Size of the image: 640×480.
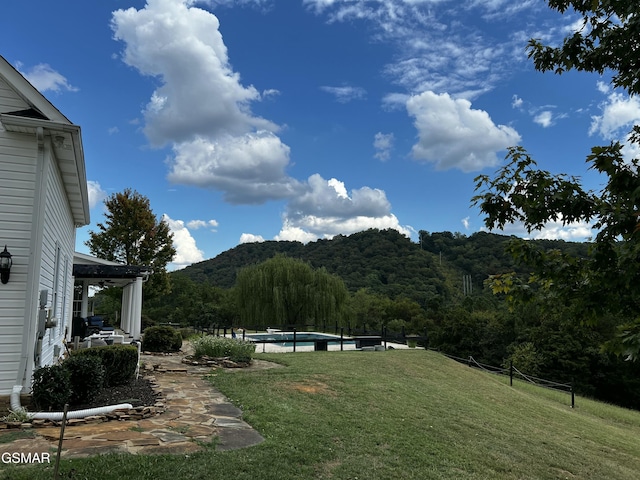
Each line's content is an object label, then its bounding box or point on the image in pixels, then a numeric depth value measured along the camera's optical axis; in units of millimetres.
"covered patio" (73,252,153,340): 12727
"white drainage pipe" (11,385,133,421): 5012
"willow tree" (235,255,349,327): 28734
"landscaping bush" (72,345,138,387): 7109
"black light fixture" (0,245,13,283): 5391
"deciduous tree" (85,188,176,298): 21766
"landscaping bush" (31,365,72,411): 5348
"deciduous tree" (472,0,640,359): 3080
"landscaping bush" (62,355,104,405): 5820
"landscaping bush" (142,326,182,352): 13742
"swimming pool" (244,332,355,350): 22188
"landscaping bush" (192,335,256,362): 11698
